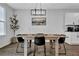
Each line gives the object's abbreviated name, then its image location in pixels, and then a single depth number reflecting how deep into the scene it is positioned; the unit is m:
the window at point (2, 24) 2.06
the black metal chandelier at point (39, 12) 2.34
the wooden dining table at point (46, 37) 1.84
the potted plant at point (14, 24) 2.18
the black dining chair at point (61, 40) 1.99
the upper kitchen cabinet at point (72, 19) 2.64
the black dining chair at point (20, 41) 1.98
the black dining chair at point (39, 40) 1.85
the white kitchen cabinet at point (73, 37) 2.56
